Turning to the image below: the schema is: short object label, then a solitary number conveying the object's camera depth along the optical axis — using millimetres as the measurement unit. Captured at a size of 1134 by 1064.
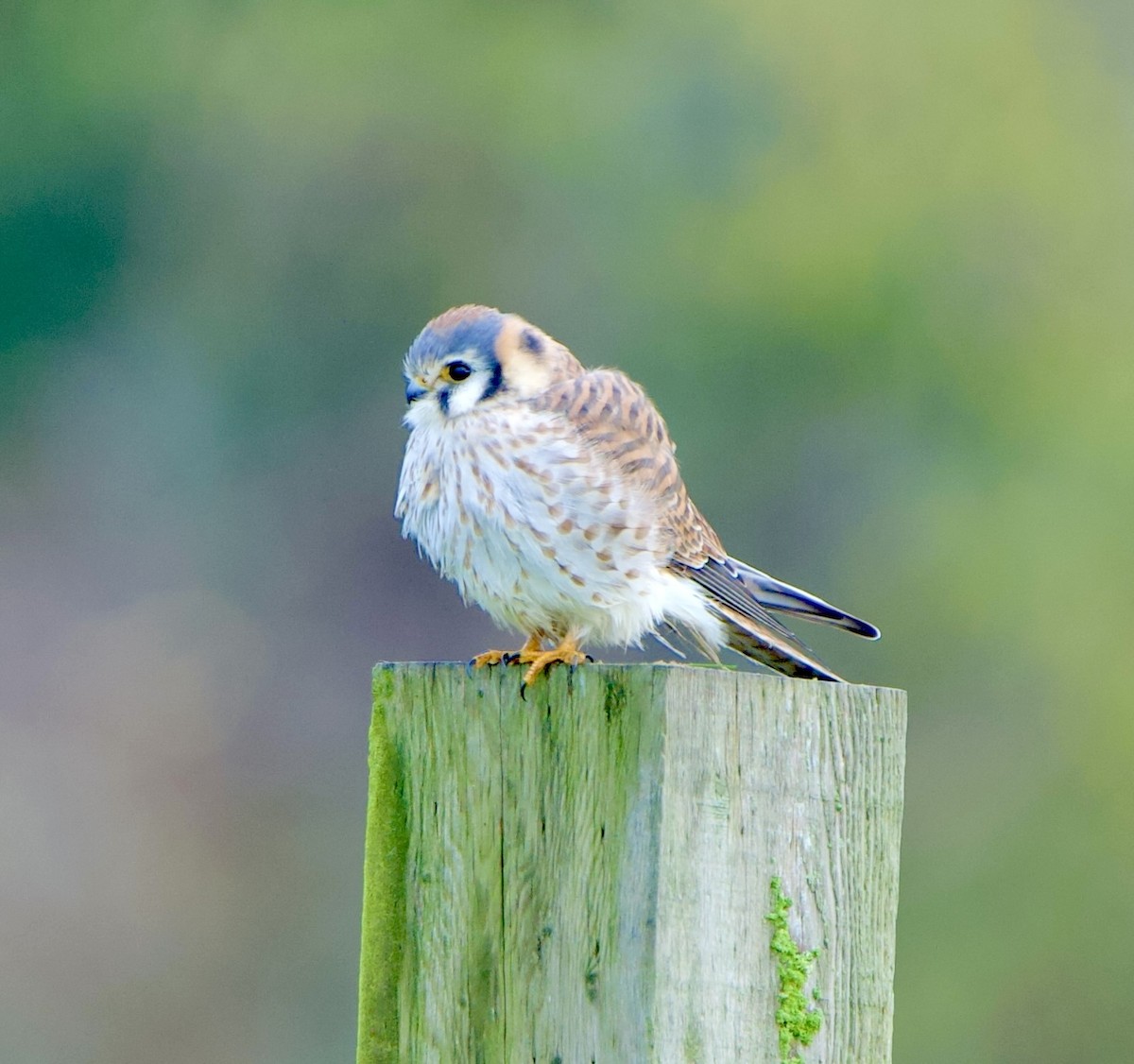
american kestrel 6648
